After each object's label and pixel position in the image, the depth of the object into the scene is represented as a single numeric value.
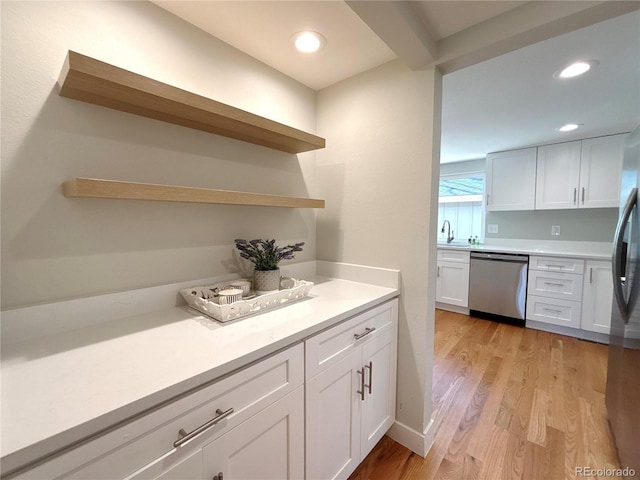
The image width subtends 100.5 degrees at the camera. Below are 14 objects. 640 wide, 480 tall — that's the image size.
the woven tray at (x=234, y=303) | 1.02
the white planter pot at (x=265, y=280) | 1.37
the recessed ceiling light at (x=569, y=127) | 2.57
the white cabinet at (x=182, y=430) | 0.54
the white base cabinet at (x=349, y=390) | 1.03
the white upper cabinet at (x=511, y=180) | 3.30
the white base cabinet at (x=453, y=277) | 3.45
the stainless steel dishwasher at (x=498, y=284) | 3.07
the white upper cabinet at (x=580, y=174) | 2.79
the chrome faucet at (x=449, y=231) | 4.34
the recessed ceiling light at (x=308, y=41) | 1.32
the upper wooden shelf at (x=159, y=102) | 0.83
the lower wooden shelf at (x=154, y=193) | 0.86
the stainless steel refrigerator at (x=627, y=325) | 1.17
